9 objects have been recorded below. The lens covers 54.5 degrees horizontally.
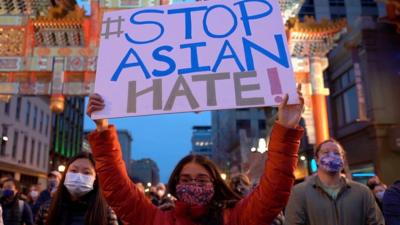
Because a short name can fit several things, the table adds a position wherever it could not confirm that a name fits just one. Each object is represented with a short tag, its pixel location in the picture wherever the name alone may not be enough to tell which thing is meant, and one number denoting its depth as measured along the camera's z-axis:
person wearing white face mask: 3.12
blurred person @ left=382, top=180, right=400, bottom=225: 3.13
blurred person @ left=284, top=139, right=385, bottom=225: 3.33
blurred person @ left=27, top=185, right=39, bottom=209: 10.29
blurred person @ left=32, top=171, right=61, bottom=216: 6.40
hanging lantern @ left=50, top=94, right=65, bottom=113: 11.51
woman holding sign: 2.06
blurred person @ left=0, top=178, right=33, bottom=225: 6.13
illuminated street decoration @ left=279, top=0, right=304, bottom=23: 12.60
